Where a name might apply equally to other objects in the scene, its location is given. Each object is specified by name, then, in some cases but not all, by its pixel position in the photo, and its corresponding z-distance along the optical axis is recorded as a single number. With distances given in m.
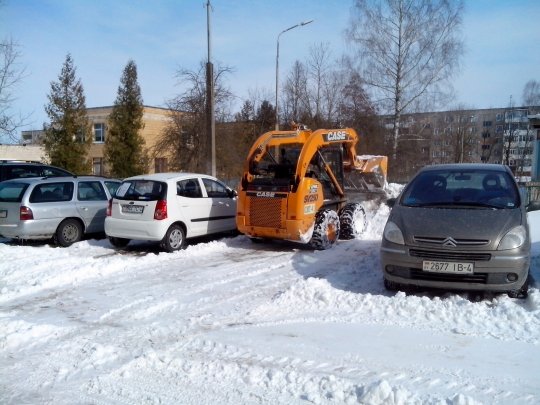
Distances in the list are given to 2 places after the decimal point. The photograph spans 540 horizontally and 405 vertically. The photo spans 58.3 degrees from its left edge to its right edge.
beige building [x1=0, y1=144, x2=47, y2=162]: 46.44
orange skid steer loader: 9.68
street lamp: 22.80
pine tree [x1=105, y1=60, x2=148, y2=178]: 32.44
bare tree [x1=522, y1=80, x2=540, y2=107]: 55.25
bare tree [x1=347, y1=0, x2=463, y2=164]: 29.61
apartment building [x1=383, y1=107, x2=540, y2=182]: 32.31
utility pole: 16.59
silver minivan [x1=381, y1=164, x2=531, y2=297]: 5.91
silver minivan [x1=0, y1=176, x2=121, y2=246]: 10.42
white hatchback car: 9.89
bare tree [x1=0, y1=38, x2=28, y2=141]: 17.83
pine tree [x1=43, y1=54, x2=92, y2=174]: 29.89
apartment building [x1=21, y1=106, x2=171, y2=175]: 43.66
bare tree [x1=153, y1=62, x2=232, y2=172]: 29.19
